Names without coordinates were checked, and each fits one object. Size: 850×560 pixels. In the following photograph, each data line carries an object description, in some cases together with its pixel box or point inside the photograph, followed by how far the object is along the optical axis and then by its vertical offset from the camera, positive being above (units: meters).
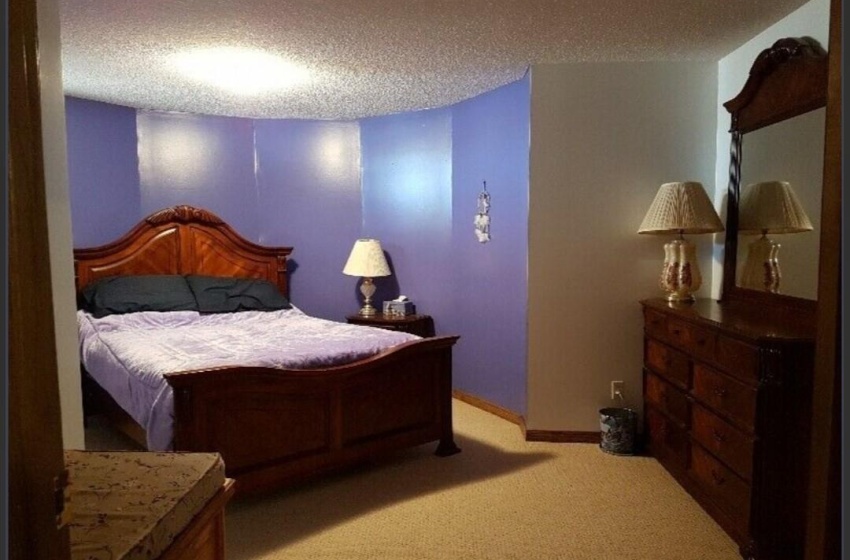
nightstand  4.34 -0.61
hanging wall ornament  3.99 +0.18
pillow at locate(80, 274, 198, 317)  3.74 -0.33
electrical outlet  3.33 -0.88
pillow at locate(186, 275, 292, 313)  4.08 -0.36
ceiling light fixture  3.11 +1.07
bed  2.34 -0.79
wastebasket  3.15 -1.08
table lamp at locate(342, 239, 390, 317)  4.50 -0.15
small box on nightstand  4.56 -0.52
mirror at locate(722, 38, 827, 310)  2.34 +0.30
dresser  2.00 -0.70
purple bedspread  2.48 -0.53
